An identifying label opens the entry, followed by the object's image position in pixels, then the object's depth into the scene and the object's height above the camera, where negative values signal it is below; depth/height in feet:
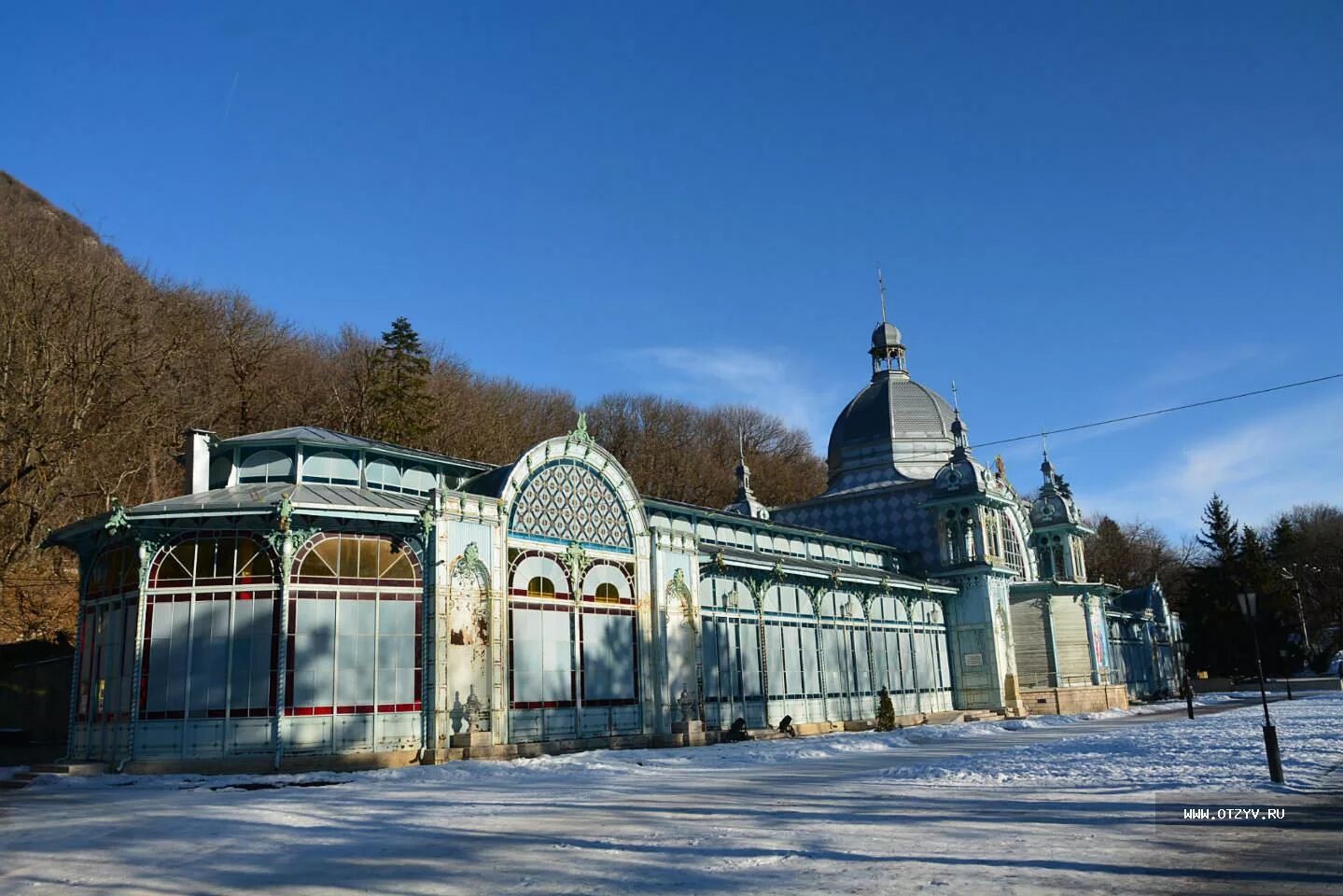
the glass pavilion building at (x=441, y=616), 74.90 +5.04
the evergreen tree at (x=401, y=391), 176.24 +49.57
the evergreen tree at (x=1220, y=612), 268.82 +7.25
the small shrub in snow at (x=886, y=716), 109.50 -6.28
